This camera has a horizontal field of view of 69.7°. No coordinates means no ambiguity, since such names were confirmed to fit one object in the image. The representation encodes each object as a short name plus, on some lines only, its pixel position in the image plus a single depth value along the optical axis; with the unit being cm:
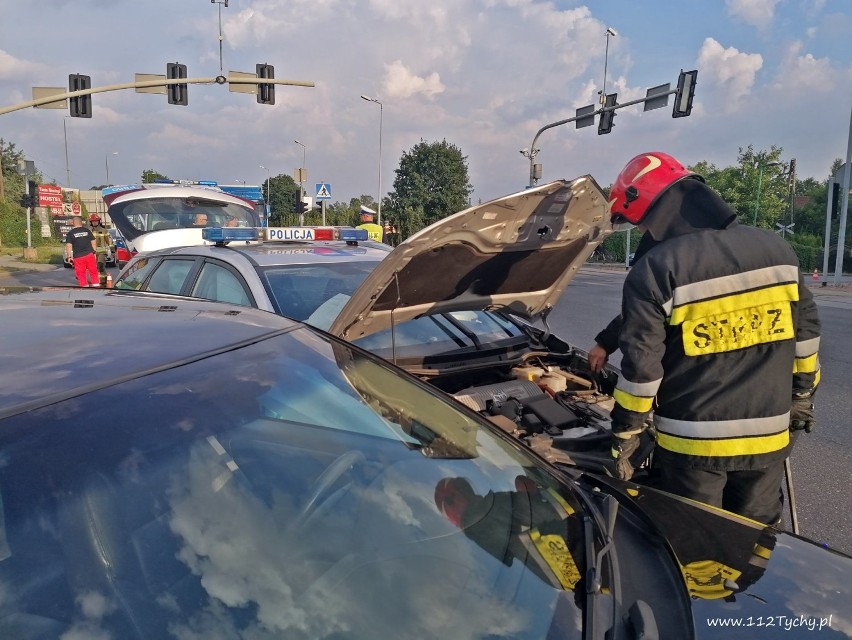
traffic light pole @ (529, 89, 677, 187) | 1603
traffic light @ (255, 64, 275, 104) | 1595
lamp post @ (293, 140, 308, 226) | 2248
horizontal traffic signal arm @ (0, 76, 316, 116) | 1492
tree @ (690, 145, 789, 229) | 3272
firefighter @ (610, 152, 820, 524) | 212
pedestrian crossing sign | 1748
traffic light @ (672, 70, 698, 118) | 1537
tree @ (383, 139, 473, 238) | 4366
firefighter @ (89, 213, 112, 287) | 1752
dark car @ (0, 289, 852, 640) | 101
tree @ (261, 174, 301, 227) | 6344
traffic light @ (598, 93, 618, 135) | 1806
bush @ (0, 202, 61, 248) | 3852
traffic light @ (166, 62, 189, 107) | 1580
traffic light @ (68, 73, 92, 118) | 1562
